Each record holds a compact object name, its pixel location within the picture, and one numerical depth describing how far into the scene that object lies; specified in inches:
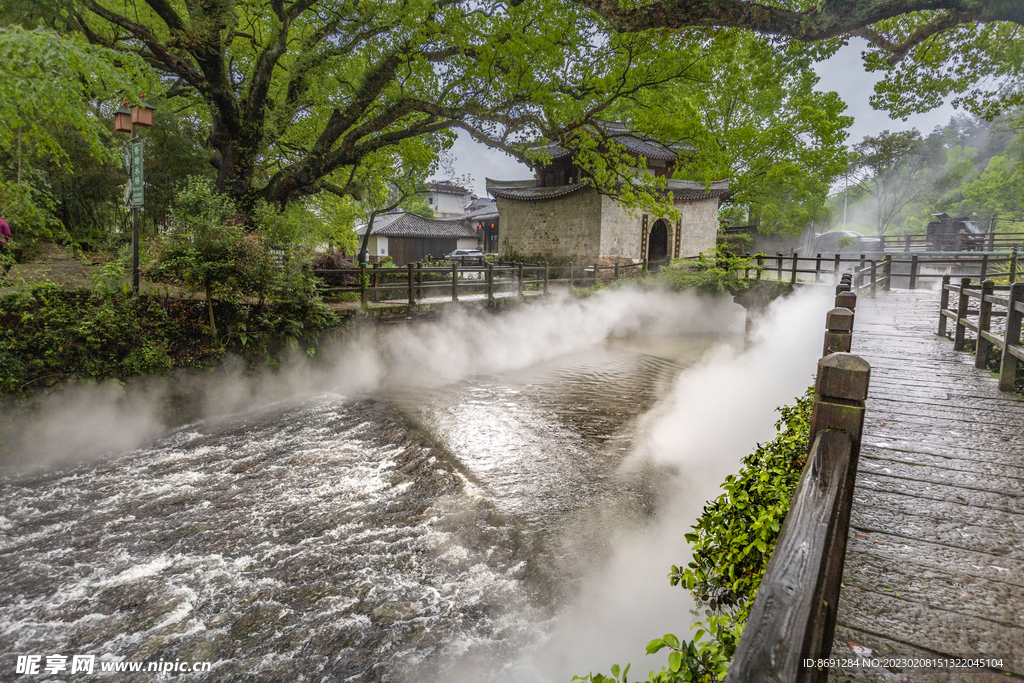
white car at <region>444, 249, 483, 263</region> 1215.5
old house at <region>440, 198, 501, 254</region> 1503.4
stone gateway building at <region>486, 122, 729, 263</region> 942.4
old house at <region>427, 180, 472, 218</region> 2276.1
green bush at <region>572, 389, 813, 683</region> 86.5
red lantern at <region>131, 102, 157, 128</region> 348.5
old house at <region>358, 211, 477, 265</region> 1491.1
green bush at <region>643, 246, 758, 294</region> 757.9
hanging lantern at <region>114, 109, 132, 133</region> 361.1
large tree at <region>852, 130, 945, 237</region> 1403.8
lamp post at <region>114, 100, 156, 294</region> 350.0
